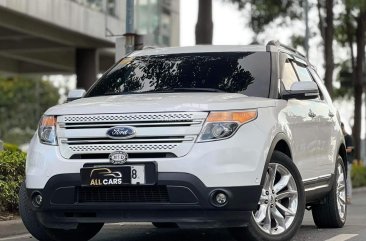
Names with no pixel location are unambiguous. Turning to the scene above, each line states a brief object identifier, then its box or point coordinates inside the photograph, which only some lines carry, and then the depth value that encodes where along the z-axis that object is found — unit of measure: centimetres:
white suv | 609
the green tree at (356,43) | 2706
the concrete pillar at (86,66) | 2895
